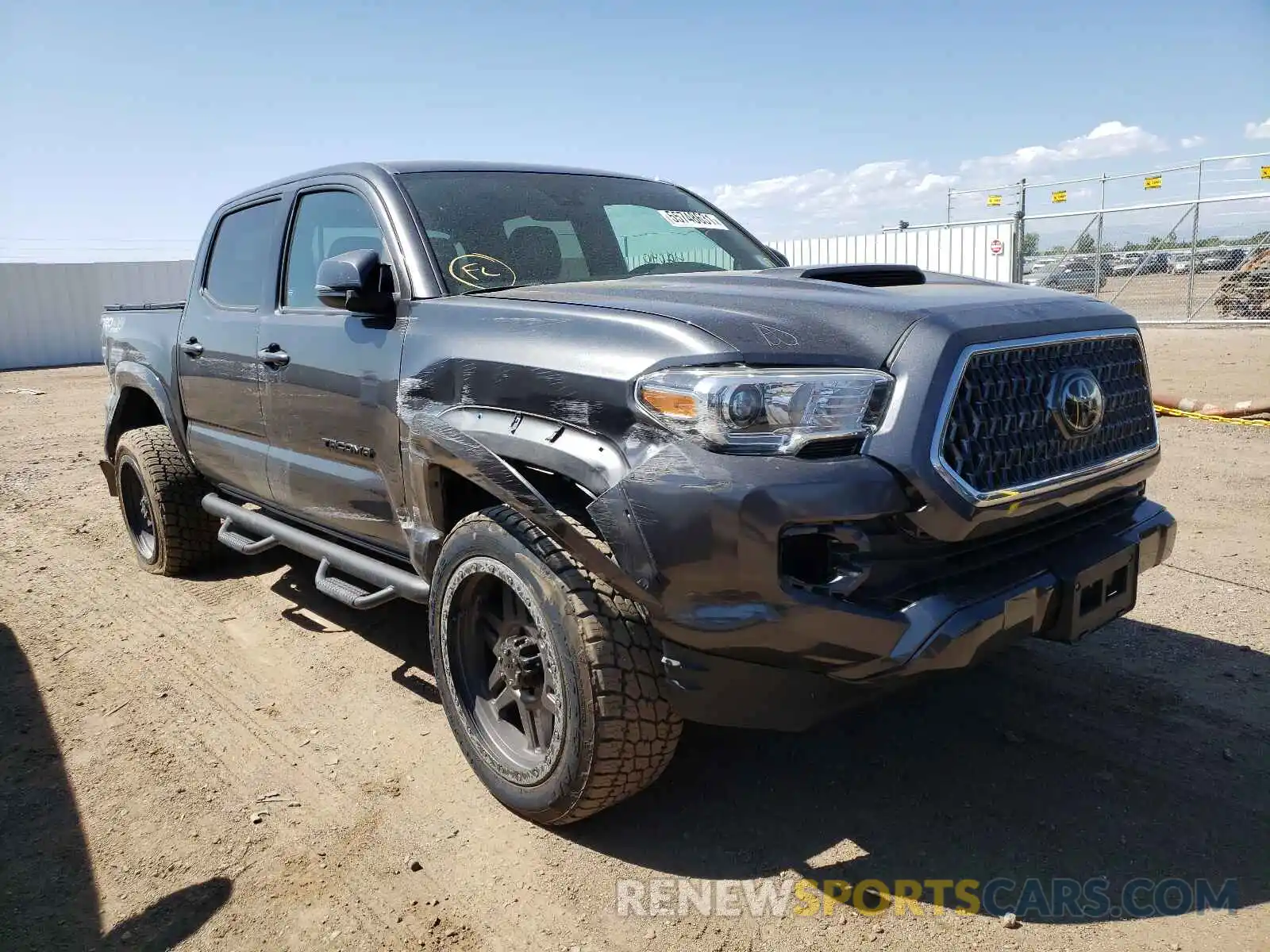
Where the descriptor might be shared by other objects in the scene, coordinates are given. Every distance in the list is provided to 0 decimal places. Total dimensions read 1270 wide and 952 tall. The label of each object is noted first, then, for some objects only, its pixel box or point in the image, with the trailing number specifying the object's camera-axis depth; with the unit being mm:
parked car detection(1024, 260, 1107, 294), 16734
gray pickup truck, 2195
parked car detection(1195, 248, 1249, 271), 15500
